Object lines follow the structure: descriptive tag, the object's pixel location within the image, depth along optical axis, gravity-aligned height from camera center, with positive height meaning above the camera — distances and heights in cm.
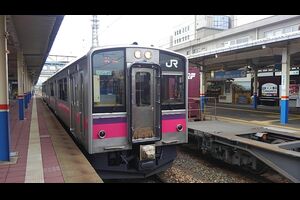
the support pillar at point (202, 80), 1524 +83
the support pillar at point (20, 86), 1032 +33
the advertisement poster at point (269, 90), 1798 +19
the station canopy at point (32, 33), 727 +245
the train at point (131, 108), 432 -30
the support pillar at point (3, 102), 441 -17
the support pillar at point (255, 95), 1596 -19
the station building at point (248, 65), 1390 +206
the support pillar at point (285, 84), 988 +36
